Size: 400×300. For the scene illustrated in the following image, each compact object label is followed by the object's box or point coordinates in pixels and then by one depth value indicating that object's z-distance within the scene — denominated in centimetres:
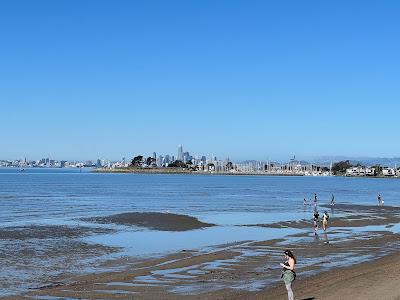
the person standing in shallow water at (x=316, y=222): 4556
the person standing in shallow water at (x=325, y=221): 4682
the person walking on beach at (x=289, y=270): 1800
